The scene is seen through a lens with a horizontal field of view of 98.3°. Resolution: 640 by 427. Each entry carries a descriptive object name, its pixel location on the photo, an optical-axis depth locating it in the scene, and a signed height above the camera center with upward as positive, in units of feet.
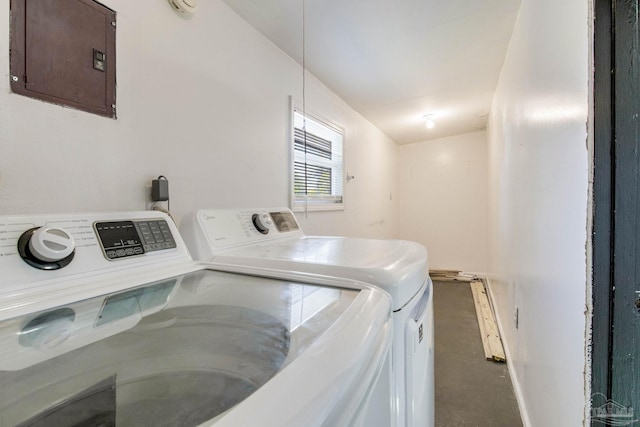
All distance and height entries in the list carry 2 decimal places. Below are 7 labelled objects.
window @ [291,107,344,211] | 6.34 +1.24
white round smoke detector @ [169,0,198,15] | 3.59 +2.71
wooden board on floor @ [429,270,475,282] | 13.96 -3.31
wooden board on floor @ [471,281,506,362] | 6.99 -3.53
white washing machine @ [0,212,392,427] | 1.02 -0.70
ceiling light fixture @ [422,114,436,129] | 10.72 +3.70
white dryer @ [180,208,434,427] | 2.26 -0.52
